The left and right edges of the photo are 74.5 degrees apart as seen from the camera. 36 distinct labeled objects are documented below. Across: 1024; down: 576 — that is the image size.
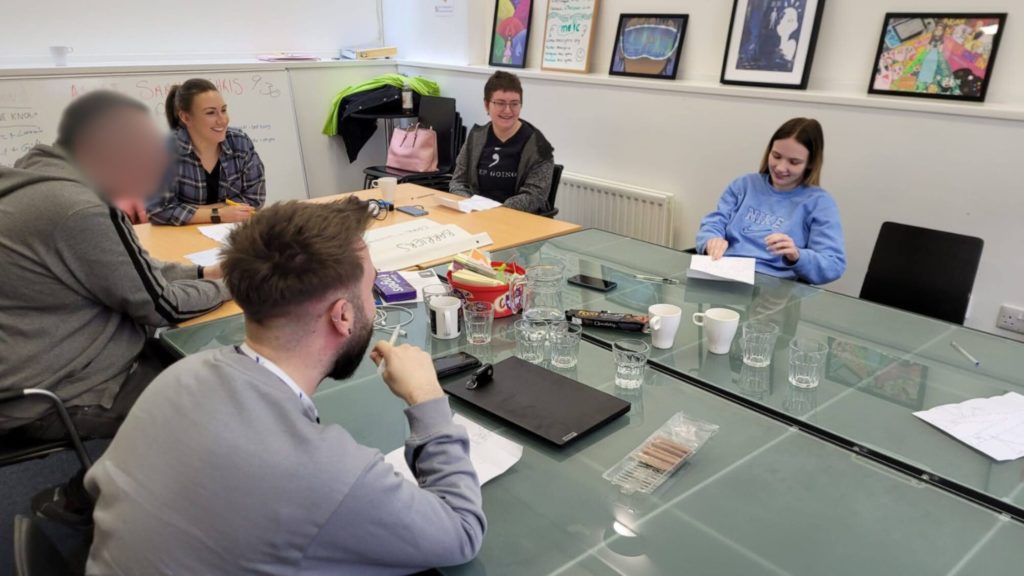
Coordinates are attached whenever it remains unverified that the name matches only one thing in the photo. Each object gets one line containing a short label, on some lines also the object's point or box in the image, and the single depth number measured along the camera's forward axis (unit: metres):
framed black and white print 2.86
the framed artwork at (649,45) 3.40
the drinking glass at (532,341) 1.56
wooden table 2.33
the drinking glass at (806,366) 1.41
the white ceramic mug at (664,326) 1.56
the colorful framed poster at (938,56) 2.42
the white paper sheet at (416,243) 2.20
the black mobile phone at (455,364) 1.46
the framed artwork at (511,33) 4.14
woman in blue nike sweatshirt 2.15
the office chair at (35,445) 1.51
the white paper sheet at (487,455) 1.13
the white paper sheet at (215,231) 2.43
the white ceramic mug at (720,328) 1.53
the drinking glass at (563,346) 1.53
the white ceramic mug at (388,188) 2.87
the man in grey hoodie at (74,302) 1.43
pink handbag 4.36
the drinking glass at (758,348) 1.51
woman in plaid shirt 2.30
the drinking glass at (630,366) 1.41
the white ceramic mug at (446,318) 1.65
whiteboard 3.55
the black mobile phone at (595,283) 1.94
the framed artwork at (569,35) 3.78
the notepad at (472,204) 2.84
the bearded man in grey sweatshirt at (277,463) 0.78
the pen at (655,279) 2.00
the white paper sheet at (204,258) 2.17
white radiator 3.56
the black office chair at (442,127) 4.42
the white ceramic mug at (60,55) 3.71
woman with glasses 3.10
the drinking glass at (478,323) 1.64
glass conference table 0.95
